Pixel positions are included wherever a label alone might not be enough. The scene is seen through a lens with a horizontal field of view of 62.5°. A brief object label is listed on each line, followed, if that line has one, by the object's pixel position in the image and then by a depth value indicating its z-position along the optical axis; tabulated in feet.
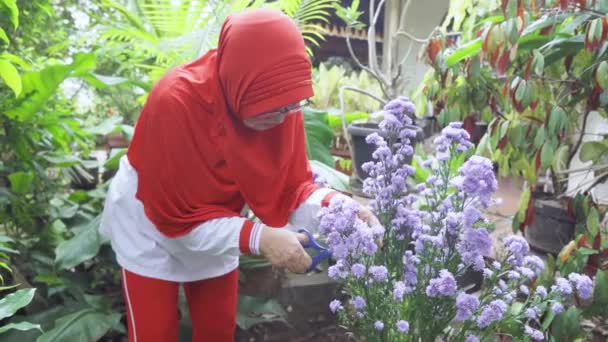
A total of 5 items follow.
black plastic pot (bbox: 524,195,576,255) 6.42
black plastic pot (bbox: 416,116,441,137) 15.40
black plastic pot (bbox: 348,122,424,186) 8.15
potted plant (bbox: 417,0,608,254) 4.09
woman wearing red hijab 3.12
